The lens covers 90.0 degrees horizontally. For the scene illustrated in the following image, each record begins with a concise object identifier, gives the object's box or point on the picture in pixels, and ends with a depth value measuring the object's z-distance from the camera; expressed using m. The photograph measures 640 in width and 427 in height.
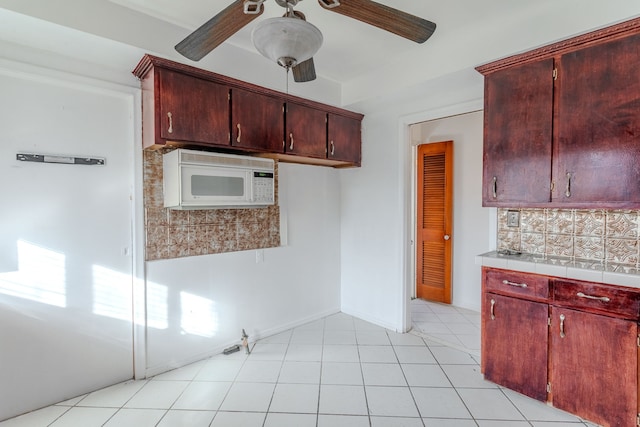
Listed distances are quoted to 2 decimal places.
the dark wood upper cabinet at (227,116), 2.13
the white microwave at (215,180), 2.24
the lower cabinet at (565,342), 1.74
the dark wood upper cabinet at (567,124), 1.78
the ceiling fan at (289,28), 1.31
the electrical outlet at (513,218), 2.47
